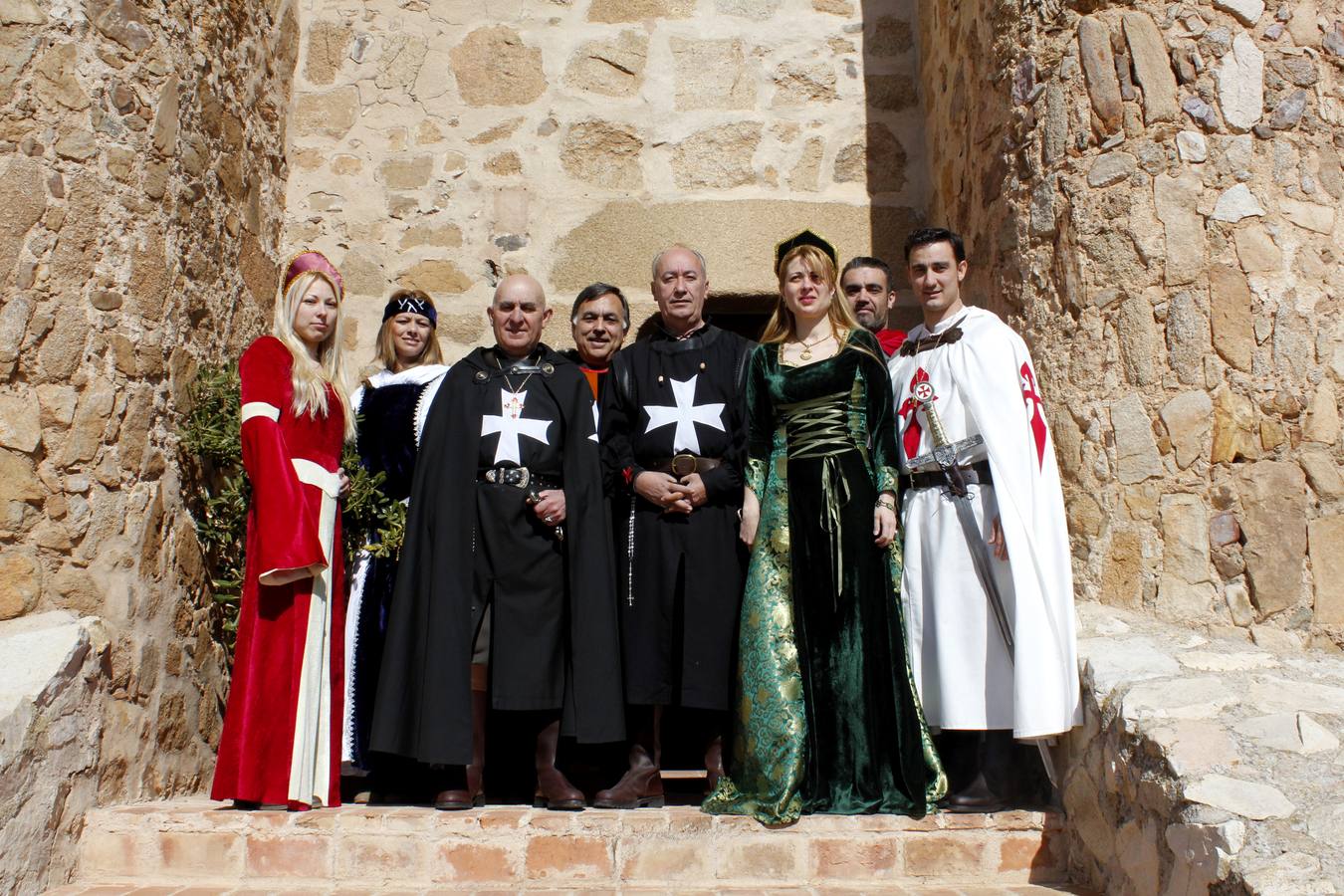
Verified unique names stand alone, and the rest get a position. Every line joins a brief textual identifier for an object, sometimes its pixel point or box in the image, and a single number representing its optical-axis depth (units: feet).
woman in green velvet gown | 10.62
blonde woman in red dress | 10.83
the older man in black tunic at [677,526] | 11.16
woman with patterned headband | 12.32
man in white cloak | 10.36
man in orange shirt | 13.50
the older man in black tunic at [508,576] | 10.89
